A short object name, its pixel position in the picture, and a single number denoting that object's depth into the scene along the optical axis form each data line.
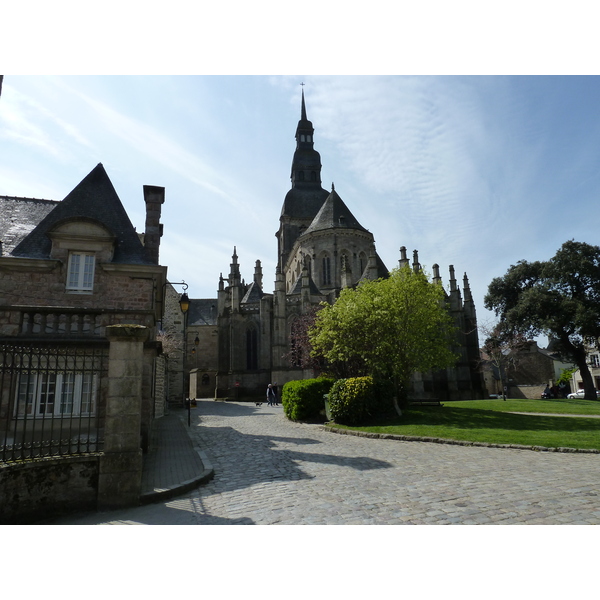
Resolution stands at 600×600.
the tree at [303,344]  26.54
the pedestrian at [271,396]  32.19
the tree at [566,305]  34.09
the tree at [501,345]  38.81
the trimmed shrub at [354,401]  16.31
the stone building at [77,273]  10.44
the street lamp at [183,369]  29.81
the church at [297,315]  37.88
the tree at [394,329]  18.70
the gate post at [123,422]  6.27
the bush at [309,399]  18.73
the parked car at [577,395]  43.94
